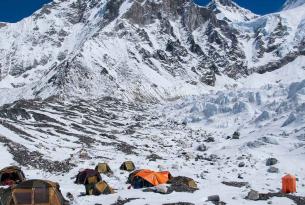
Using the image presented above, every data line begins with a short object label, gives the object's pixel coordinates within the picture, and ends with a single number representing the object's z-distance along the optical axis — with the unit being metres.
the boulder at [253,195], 32.88
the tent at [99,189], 35.56
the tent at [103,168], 49.19
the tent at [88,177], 41.44
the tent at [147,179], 39.69
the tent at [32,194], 29.50
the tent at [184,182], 39.53
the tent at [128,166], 51.88
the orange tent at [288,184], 37.00
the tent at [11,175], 41.12
